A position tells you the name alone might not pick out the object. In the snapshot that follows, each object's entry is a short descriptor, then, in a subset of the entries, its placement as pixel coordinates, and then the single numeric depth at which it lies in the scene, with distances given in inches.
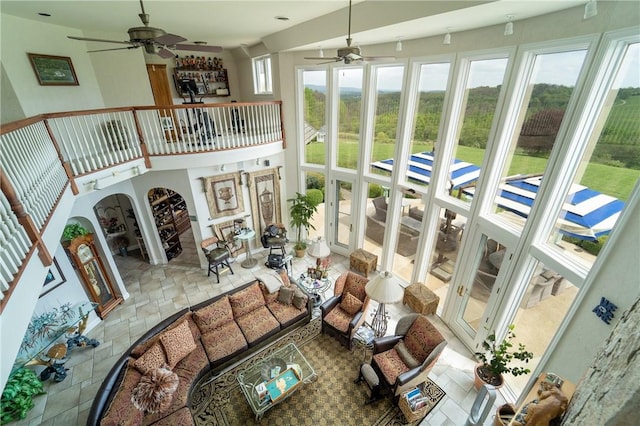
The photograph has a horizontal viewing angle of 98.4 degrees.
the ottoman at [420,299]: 217.0
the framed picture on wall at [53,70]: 187.5
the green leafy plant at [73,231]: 196.9
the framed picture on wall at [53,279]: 185.0
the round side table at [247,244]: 274.3
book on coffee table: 150.3
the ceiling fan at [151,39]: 104.0
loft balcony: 94.7
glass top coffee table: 149.3
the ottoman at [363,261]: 265.4
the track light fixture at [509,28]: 128.3
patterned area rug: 151.3
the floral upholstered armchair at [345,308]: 188.5
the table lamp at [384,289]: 162.1
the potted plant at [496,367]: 136.7
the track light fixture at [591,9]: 99.6
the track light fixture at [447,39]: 154.2
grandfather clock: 203.3
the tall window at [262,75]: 298.2
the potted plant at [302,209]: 284.5
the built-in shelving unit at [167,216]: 287.9
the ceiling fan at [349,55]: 123.3
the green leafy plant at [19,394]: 147.1
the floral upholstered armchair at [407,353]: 149.3
